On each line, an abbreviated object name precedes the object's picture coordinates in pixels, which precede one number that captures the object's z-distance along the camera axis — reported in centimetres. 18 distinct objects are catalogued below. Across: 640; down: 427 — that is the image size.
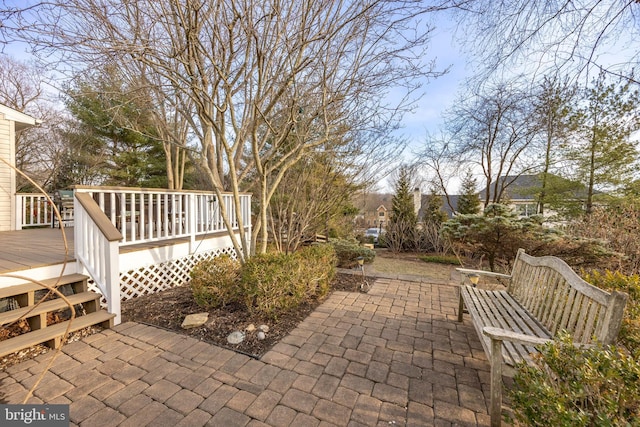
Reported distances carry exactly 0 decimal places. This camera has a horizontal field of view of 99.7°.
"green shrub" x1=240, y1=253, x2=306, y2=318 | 330
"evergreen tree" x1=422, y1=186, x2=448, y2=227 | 1193
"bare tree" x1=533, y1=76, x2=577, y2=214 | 845
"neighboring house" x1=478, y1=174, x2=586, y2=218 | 908
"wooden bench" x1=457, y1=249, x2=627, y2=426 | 179
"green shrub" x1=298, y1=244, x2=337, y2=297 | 385
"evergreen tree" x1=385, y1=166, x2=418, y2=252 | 1173
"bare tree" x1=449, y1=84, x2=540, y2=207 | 932
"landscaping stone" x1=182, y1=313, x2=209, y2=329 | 309
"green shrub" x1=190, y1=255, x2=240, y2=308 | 350
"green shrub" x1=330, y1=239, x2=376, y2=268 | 694
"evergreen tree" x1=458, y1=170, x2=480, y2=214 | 1317
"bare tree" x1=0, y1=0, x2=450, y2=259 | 294
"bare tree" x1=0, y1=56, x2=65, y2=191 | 1067
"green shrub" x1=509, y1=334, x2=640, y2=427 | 121
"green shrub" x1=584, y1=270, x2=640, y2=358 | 197
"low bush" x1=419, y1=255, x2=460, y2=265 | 917
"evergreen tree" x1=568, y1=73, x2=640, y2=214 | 804
